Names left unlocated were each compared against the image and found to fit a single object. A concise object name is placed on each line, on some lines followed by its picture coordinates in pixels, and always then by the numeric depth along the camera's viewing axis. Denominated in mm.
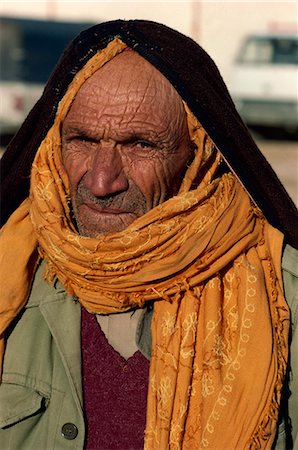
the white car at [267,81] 15266
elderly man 2342
